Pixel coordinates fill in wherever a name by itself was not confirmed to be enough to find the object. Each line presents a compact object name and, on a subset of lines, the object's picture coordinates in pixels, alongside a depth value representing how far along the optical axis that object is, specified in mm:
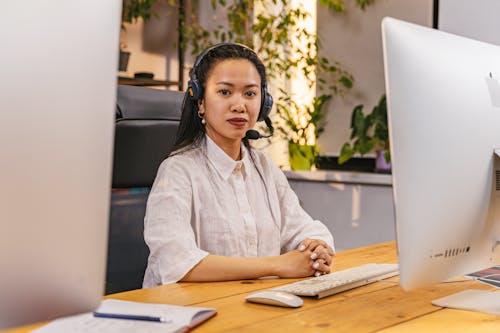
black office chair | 1637
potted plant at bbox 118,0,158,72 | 3680
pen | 944
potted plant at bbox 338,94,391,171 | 3266
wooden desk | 978
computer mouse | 1084
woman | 1395
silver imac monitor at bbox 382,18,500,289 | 906
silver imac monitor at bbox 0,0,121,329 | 551
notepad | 901
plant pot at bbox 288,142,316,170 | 3590
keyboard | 1174
